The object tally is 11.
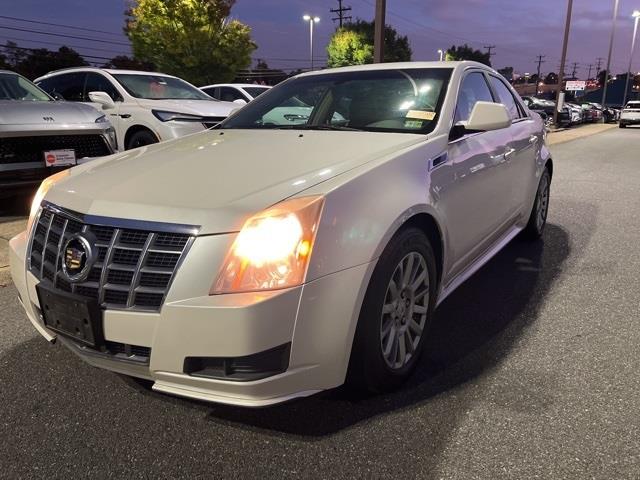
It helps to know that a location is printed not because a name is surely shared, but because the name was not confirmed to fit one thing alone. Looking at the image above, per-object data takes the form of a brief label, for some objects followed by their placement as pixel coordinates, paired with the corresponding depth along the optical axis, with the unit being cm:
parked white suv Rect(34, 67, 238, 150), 745
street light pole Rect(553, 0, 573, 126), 2720
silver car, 549
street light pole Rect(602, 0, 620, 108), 3780
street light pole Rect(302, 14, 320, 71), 5056
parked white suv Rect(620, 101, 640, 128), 3128
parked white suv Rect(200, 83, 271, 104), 1195
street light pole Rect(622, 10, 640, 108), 4651
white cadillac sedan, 191
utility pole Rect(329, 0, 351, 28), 6569
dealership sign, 4409
